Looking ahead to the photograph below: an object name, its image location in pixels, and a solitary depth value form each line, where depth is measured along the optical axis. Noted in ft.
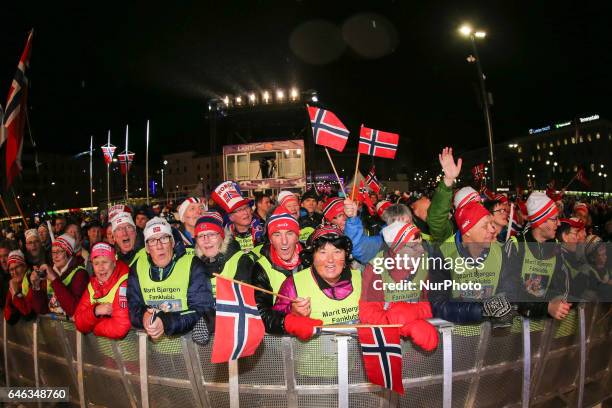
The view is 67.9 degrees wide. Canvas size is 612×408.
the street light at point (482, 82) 32.27
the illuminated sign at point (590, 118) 264.72
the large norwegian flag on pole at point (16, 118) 19.27
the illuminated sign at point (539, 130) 320.09
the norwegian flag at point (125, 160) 74.84
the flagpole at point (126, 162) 72.53
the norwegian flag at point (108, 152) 77.96
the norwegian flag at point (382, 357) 9.70
